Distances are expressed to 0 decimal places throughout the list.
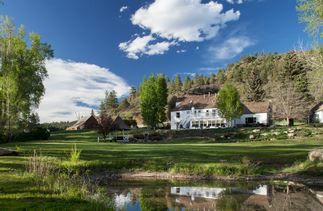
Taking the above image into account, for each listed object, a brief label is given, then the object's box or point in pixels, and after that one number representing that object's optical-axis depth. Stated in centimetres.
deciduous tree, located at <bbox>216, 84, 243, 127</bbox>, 6625
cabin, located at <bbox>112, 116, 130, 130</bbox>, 8656
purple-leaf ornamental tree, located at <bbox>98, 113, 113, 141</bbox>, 5075
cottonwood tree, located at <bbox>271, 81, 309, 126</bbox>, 7081
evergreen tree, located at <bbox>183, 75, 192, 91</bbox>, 17050
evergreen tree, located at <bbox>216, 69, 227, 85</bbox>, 16475
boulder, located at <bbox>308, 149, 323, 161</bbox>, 2333
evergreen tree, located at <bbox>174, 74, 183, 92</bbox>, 16695
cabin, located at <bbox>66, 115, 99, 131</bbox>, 9507
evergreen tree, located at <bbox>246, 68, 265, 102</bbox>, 10038
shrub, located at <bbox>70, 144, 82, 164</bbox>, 1921
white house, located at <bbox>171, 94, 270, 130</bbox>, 7700
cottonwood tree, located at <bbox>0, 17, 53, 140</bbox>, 4525
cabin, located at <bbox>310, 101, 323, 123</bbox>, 7601
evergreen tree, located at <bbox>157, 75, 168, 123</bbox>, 7581
